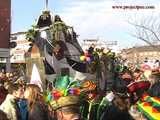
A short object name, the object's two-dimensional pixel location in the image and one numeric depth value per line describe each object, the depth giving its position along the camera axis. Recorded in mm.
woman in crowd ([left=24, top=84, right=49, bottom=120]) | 6576
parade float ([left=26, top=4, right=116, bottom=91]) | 11398
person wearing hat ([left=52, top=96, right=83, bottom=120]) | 3929
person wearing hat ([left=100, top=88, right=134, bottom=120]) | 6875
